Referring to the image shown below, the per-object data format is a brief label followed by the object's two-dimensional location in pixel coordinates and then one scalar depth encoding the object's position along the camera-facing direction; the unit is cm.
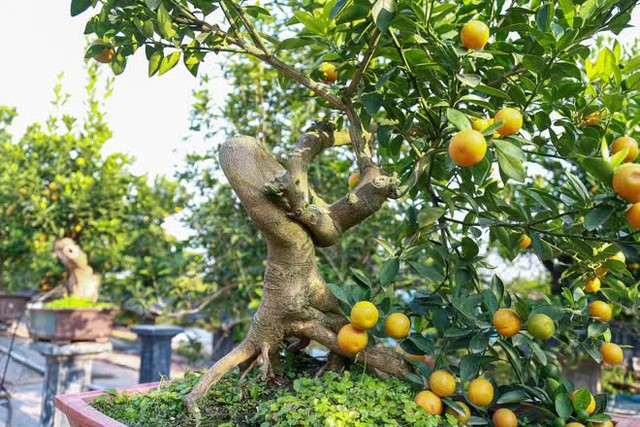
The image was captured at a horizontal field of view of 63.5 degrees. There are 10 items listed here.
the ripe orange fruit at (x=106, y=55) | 107
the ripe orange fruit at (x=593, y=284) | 113
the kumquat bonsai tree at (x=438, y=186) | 89
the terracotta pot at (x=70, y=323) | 241
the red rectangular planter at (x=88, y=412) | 95
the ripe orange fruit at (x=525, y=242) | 121
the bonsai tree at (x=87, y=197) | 304
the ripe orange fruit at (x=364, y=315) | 98
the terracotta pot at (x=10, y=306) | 538
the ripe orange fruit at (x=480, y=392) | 100
